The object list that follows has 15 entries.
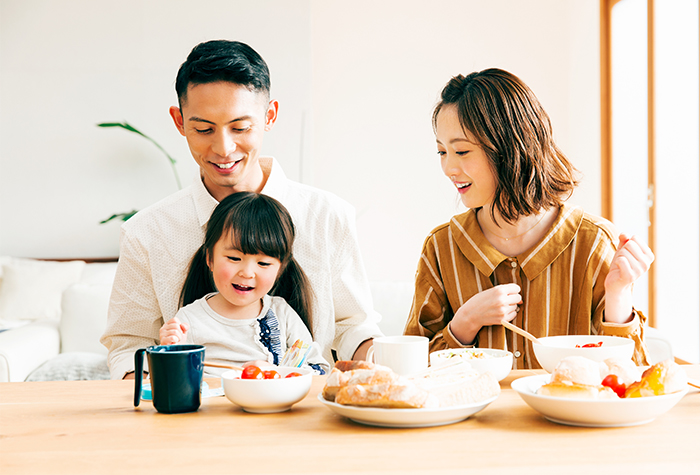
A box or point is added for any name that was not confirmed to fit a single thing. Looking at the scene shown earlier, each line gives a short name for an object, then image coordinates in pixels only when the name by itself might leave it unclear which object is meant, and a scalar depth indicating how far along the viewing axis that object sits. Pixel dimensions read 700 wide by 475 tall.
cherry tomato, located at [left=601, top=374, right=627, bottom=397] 0.81
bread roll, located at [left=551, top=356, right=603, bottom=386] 0.78
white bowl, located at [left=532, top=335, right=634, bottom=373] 0.98
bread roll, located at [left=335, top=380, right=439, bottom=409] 0.77
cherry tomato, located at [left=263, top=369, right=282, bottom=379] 0.92
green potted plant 3.84
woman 1.49
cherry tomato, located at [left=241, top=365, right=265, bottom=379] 0.90
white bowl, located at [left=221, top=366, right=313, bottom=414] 0.87
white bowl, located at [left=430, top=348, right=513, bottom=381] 1.02
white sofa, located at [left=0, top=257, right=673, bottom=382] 2.36
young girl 1.56
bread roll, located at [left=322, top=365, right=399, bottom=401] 0.80
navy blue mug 0.90
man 1.64
